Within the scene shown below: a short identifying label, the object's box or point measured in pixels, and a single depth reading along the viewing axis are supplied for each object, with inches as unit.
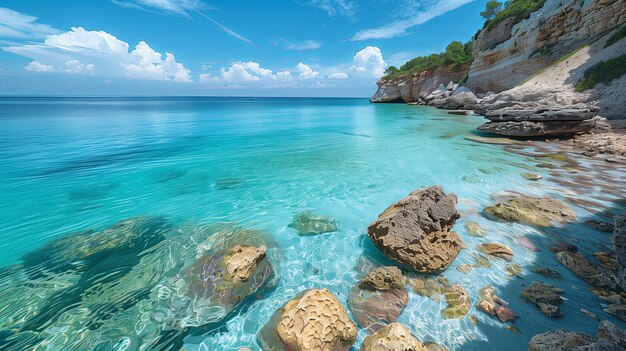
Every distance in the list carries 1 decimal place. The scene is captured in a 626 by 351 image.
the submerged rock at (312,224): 245.8
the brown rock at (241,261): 168.7
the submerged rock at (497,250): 189.1
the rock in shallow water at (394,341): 110.7
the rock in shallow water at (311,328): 121.5
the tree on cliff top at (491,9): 2107.5
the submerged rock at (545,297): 136.4
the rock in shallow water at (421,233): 179.3
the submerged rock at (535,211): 231.6
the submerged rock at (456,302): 143.0
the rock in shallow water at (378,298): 142.9
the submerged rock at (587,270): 151.7
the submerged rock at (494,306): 138.2
